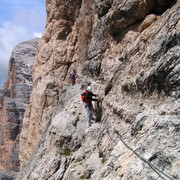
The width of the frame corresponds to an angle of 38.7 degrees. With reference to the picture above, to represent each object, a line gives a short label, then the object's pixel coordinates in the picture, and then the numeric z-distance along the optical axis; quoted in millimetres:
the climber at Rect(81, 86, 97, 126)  13605
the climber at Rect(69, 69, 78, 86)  23036
